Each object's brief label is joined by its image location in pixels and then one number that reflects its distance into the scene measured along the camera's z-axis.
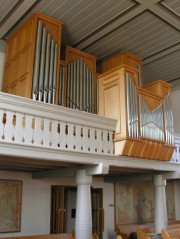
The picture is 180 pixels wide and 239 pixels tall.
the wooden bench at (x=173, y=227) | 8.98
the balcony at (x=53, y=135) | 5.39
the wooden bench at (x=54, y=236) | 6.69
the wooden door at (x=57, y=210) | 8.65
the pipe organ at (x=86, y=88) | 6.98
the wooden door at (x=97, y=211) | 9.63
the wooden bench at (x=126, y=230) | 8.95
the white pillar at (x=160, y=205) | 8.23
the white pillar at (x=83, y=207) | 6.30
